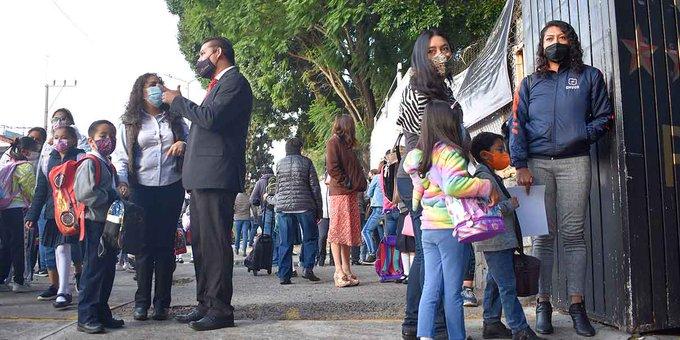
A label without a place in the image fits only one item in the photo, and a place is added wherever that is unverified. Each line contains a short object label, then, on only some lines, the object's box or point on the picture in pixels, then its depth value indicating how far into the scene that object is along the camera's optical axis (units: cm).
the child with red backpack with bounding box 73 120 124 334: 417
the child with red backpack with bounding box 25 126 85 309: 553
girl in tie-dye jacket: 337
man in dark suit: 421
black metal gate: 376
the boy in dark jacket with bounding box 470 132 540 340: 366
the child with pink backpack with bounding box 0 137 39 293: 679
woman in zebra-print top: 382
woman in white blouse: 464
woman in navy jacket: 385
